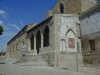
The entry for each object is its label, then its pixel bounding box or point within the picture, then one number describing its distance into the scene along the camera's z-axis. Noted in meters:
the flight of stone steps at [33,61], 12.39
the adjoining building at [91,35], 11.48
